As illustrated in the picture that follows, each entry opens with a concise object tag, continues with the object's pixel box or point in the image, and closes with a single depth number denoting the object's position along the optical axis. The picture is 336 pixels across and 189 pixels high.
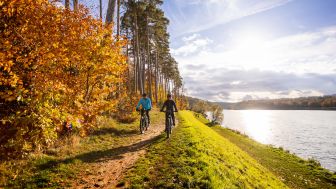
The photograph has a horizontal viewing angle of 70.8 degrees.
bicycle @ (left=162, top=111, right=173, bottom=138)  14.00
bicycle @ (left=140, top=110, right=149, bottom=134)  15.38
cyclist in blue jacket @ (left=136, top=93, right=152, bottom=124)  15.10
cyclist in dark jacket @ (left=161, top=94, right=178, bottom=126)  14.20
